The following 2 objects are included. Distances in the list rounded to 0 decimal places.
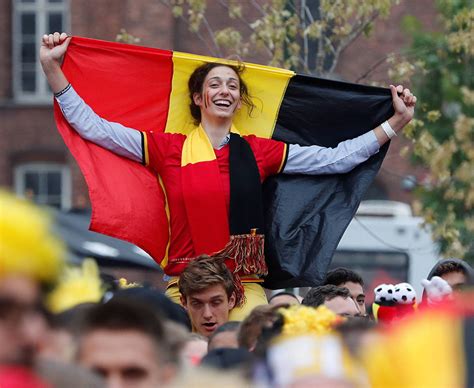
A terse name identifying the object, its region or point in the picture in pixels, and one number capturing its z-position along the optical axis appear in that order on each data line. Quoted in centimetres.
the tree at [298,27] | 2412
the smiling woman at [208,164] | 1358
